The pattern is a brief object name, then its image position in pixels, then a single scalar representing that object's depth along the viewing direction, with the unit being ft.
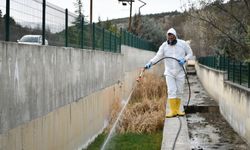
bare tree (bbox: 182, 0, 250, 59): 76.64
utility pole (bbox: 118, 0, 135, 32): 118.25
